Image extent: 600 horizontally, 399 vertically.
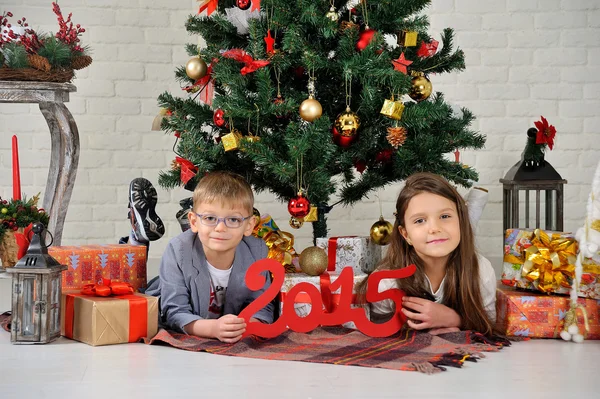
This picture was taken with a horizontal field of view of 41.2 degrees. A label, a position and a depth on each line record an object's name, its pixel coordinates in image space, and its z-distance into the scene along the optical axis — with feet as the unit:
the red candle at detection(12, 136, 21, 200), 9.69
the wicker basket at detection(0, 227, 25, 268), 10.01
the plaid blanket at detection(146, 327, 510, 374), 6.20
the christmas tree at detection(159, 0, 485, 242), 7.65
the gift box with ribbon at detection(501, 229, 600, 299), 7.25
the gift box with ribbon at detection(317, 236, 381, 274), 8.07
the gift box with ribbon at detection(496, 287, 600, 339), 7.25
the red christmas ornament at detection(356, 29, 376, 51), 7.73
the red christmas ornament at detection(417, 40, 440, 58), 8.41
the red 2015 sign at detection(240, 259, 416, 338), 6.77
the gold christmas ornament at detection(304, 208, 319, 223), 7.92
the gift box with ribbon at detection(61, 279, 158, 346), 6.88
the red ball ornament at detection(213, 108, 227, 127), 7.99
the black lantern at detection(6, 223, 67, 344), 6.75
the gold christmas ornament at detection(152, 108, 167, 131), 8.75
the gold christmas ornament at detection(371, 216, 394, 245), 8.30
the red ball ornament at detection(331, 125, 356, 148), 7.83
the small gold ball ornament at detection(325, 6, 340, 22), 7.72
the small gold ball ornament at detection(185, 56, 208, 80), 8.29
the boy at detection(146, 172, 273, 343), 7.16
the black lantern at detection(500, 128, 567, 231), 11.22
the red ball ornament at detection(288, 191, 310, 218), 7.64
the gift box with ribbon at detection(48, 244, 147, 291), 7.72
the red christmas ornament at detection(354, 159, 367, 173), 8.46
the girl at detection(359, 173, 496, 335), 7.13
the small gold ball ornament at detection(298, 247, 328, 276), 7.59
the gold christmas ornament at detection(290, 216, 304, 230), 8.14
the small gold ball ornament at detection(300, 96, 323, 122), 7.57
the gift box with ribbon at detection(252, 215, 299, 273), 8.13
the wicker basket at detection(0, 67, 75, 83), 10.09
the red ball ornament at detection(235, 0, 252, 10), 7.82
